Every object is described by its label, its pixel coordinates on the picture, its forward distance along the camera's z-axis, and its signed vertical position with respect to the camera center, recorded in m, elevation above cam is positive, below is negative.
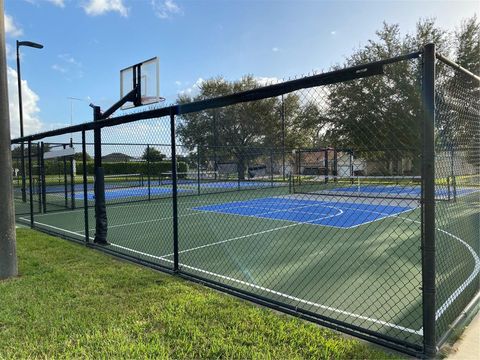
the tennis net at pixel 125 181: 15.26 -0.46
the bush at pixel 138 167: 15.97 +0.10
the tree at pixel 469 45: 22.52 +7.46
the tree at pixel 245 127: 24.36 +2.93
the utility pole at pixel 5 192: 5.04 -0.27
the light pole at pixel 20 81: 14.88 +3.79
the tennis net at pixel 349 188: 16.42 -1.05
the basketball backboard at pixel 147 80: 7.40 +1.80
